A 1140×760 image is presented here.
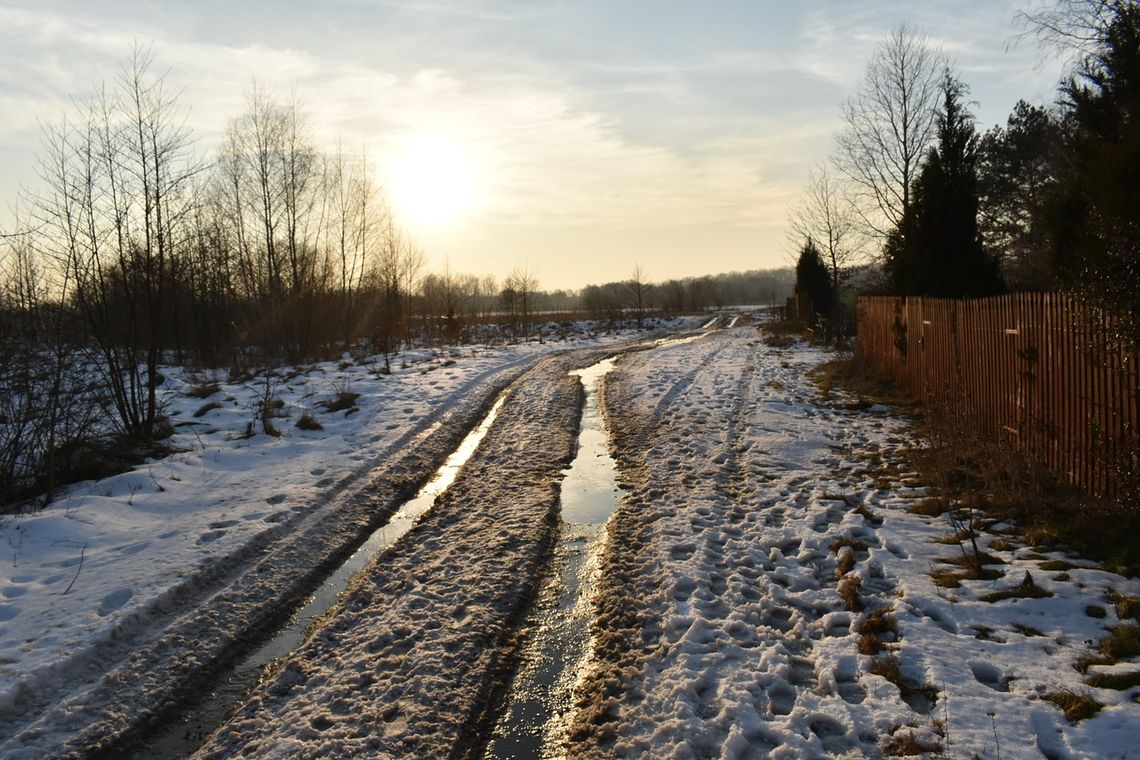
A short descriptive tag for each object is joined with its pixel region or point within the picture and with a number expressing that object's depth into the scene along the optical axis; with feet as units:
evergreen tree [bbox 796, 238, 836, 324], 96.73
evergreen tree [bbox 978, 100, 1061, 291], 88.43
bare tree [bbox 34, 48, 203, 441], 33.12
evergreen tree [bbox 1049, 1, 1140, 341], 15.75
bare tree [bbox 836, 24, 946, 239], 82.48
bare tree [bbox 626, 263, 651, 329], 151.49
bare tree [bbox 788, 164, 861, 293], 98.39
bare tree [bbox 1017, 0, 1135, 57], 29.55
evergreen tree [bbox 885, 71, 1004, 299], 40.57
